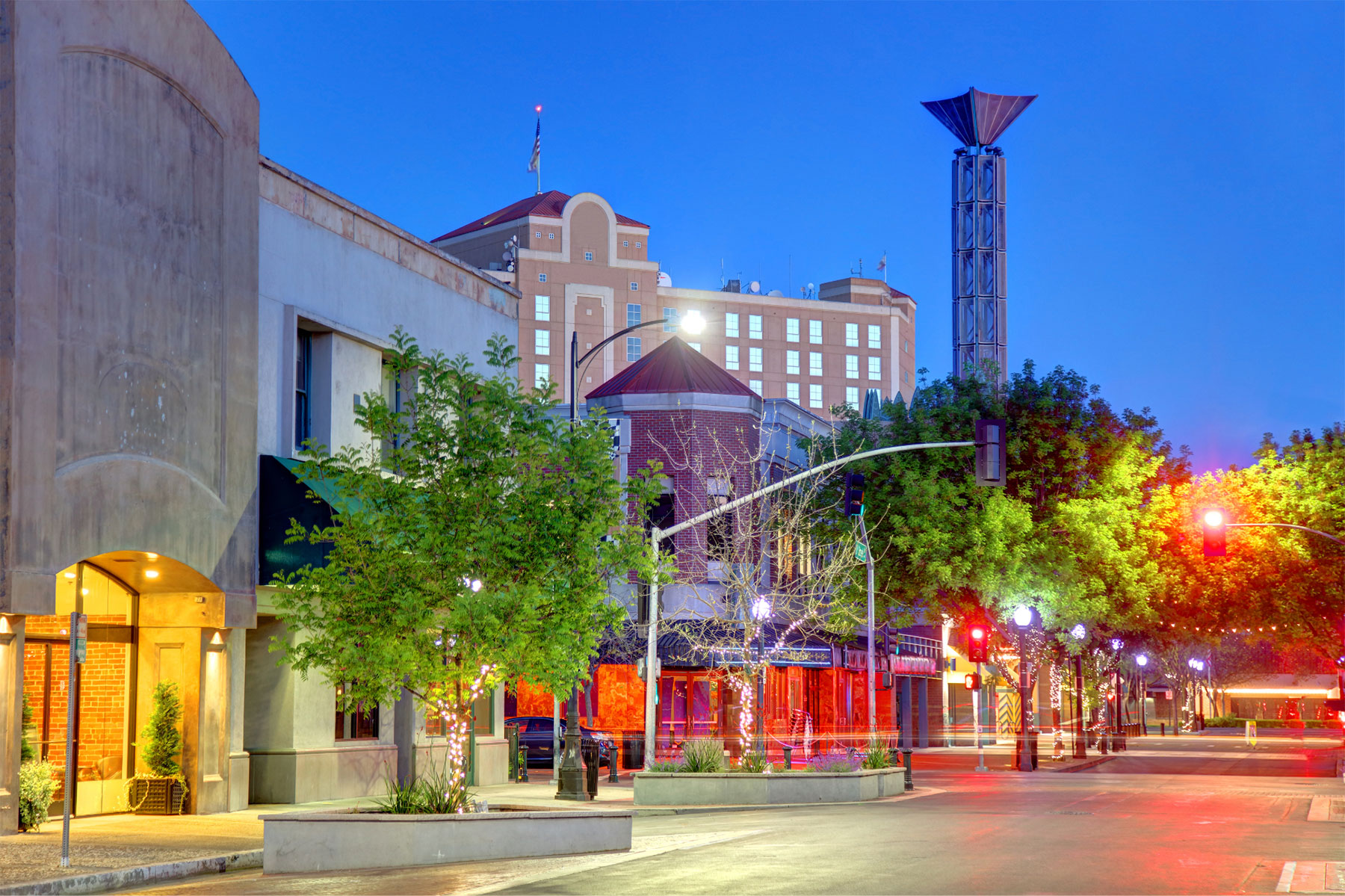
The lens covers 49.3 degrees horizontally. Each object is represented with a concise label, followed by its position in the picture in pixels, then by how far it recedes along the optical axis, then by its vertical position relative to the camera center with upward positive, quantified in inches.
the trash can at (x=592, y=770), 1139.9 -132.5
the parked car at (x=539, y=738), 1635.1 -155.8
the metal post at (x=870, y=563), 1637.6 +41.0
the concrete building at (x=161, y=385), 755.4 +127.3
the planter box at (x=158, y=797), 884.6 -118.5
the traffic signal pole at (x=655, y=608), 1073.1 -7.2
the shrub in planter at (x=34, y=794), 773.9 -102.9
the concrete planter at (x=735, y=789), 1086.4 -142.8
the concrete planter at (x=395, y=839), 653.9 -109.6
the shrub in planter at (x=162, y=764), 886.4 -100.2
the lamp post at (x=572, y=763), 1063.0 -118.5
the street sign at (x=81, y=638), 626.0 -16.5
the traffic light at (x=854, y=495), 1193.4 +85.1
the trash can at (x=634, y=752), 1641.2 -175.0
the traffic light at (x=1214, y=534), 1390.3 +62.3
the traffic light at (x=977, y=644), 1715.1 -52.5
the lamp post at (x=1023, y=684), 1782.7 -107.6
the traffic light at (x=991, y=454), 1063.0 +104.8
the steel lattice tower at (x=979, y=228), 3425.2 +881.2
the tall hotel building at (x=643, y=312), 4387.3 +930.0
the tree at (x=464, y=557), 717.9 +21.6
